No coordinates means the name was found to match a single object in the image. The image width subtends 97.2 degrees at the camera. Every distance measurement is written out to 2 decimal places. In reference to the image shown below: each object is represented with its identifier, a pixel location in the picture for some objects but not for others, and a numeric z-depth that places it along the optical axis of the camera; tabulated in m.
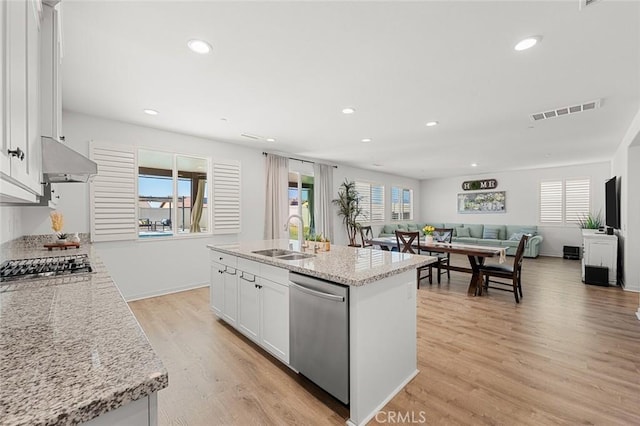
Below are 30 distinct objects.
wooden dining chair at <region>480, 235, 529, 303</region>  3.96
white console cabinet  4.75
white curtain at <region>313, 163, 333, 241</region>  6.83
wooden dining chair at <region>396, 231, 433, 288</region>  4.80
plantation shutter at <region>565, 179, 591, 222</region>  7.54
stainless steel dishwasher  1.80
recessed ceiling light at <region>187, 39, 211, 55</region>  2.14
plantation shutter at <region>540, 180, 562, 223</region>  7.95
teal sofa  7.59
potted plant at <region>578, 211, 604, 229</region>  7.04
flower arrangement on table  5.19
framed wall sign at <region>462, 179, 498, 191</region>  9.09
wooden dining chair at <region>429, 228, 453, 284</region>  4.93
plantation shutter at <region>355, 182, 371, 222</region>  8.12
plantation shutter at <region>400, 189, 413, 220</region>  10.08
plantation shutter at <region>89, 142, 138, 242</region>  3.80
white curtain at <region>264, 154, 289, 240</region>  5.70
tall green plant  7.32
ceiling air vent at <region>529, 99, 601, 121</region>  3.28
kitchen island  1.76
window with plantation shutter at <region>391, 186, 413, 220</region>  9.51
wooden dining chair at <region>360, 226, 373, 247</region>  5.79
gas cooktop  1.61
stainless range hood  1.29
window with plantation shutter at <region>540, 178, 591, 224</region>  7.57
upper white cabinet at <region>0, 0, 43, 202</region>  0.81
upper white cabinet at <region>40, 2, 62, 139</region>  1.36
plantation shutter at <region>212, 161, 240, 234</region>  4.96
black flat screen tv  4.95
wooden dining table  4.16
